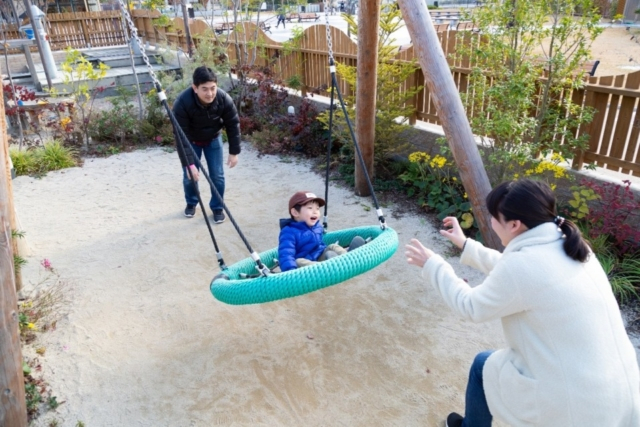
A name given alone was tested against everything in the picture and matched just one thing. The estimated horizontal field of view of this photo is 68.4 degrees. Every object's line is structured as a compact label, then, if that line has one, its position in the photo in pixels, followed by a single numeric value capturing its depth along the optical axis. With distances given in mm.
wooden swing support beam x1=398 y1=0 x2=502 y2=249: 3537
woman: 1388
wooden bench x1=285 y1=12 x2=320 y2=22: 28820
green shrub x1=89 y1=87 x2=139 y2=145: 7641
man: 3996
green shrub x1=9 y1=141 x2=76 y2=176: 6480
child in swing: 2883
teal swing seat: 2289
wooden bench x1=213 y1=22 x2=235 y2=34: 9602
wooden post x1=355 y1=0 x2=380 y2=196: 4607
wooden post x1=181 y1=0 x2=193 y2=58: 9430
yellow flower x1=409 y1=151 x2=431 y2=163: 5105
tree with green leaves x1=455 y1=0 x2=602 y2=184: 3957
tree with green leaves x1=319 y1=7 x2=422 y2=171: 5422
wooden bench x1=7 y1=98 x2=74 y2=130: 7419
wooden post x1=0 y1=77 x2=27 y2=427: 2195
